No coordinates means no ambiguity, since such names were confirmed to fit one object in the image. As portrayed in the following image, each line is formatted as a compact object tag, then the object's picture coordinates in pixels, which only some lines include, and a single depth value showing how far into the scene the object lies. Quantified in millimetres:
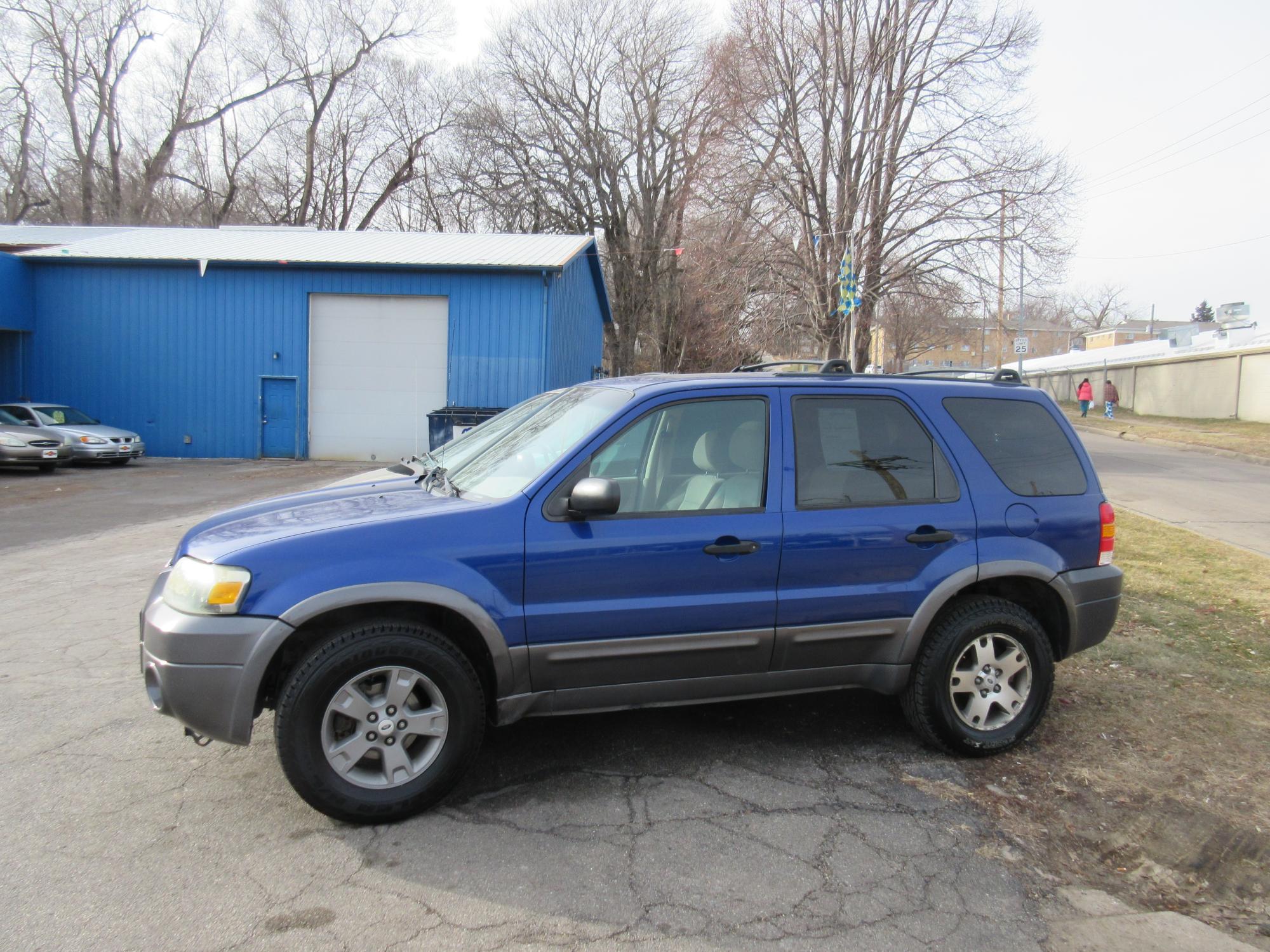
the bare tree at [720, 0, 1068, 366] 24859
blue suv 3256
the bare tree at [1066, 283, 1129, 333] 83750
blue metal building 21328
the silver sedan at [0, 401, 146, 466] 18469
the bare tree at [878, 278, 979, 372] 24750
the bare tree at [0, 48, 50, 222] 38438
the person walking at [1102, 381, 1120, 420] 33625
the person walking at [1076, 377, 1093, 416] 34688
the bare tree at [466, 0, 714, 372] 41688
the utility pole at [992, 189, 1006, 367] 23794
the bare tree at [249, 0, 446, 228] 42156
